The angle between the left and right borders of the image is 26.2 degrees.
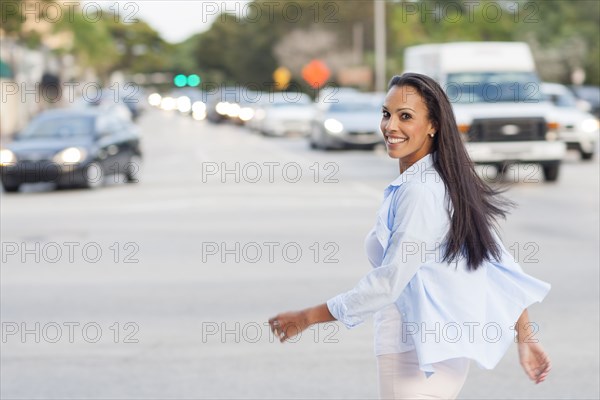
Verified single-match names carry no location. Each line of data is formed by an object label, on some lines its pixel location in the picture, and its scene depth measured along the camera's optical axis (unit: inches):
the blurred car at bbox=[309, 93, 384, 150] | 1375.5
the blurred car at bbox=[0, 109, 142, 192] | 881.5
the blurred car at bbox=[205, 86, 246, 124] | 2596.0
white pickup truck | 892.0
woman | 141.4
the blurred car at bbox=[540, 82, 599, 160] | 1148.5
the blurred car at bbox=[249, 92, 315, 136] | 1889.8
